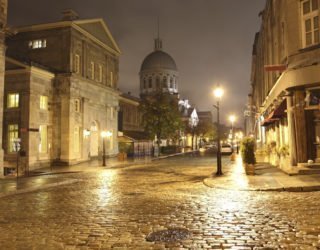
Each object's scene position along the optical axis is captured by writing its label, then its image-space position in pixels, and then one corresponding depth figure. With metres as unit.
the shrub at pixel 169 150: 57.99
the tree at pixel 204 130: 91.20
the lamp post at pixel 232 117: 43.53
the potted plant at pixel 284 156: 18.06
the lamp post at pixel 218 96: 19.04
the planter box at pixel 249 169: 18.08
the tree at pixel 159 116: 51.19
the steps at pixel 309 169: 15.67
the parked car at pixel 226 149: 52.30
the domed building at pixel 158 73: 98.69
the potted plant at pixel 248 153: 17.80
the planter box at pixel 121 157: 36.53
